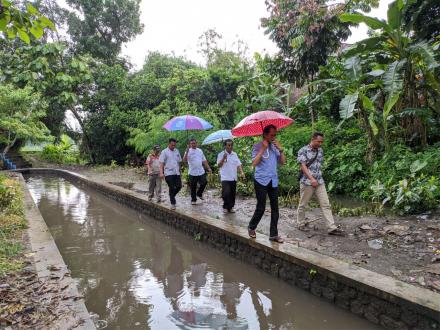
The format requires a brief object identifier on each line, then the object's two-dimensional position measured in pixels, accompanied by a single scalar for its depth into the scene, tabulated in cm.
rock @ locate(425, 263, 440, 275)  475
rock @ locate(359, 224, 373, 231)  674
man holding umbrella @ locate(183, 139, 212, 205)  987
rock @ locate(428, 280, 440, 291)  433
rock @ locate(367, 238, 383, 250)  588
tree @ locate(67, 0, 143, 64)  2719
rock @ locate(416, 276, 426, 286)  446
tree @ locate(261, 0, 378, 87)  1179
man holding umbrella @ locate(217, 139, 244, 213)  884
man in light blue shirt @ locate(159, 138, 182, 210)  954
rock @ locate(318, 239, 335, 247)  611
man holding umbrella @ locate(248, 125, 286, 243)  597
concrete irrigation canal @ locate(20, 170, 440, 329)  441
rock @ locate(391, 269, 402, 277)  480
